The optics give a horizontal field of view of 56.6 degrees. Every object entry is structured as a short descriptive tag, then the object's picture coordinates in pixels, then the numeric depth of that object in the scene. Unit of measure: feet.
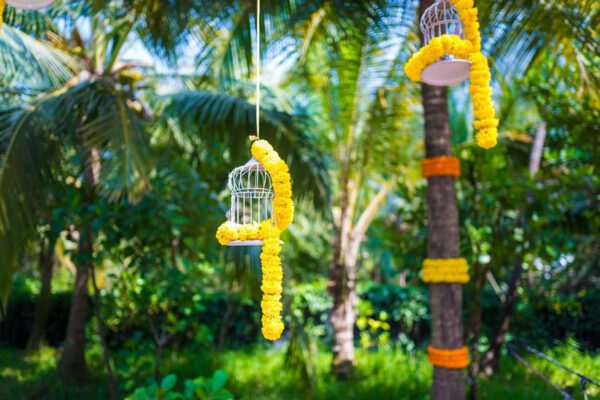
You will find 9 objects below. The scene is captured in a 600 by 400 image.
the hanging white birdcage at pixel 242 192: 7.30
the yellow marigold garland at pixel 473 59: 7.57
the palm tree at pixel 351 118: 18.29
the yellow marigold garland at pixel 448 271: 12.91
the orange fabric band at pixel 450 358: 12.84
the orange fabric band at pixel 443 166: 13.07
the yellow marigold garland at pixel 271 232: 6.64
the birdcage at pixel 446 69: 8.13
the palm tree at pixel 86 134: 13.82
